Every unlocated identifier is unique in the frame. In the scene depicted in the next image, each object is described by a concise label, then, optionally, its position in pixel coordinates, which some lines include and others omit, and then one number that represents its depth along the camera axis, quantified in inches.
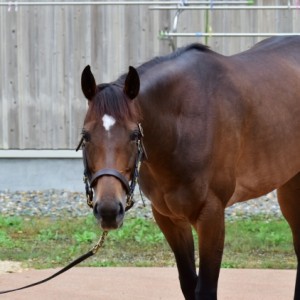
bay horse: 194.5
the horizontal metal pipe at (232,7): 452.1
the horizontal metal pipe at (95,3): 465.4
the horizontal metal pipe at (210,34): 448.8
